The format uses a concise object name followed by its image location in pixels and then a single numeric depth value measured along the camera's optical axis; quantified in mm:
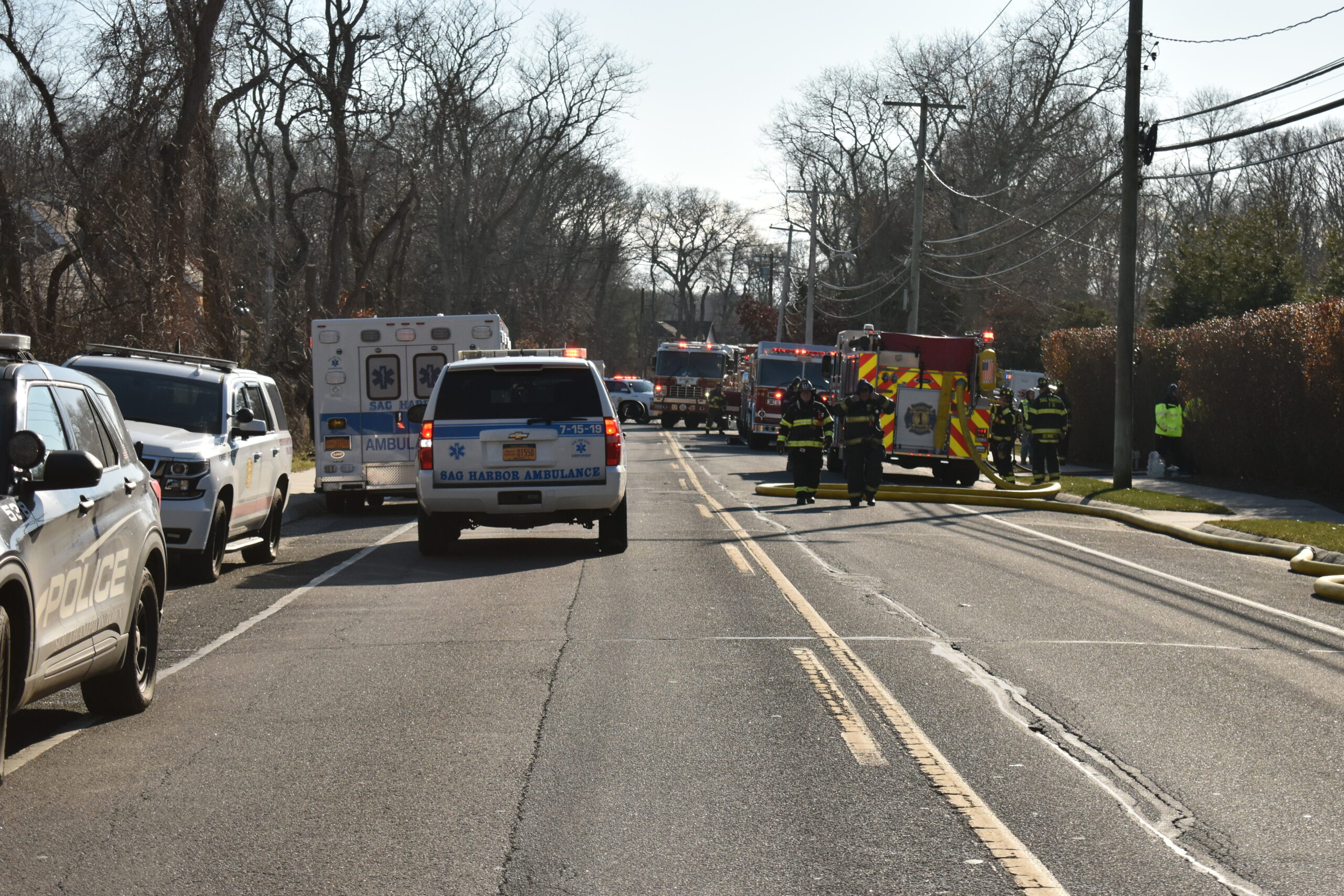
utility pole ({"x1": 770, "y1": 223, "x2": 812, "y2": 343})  74750
